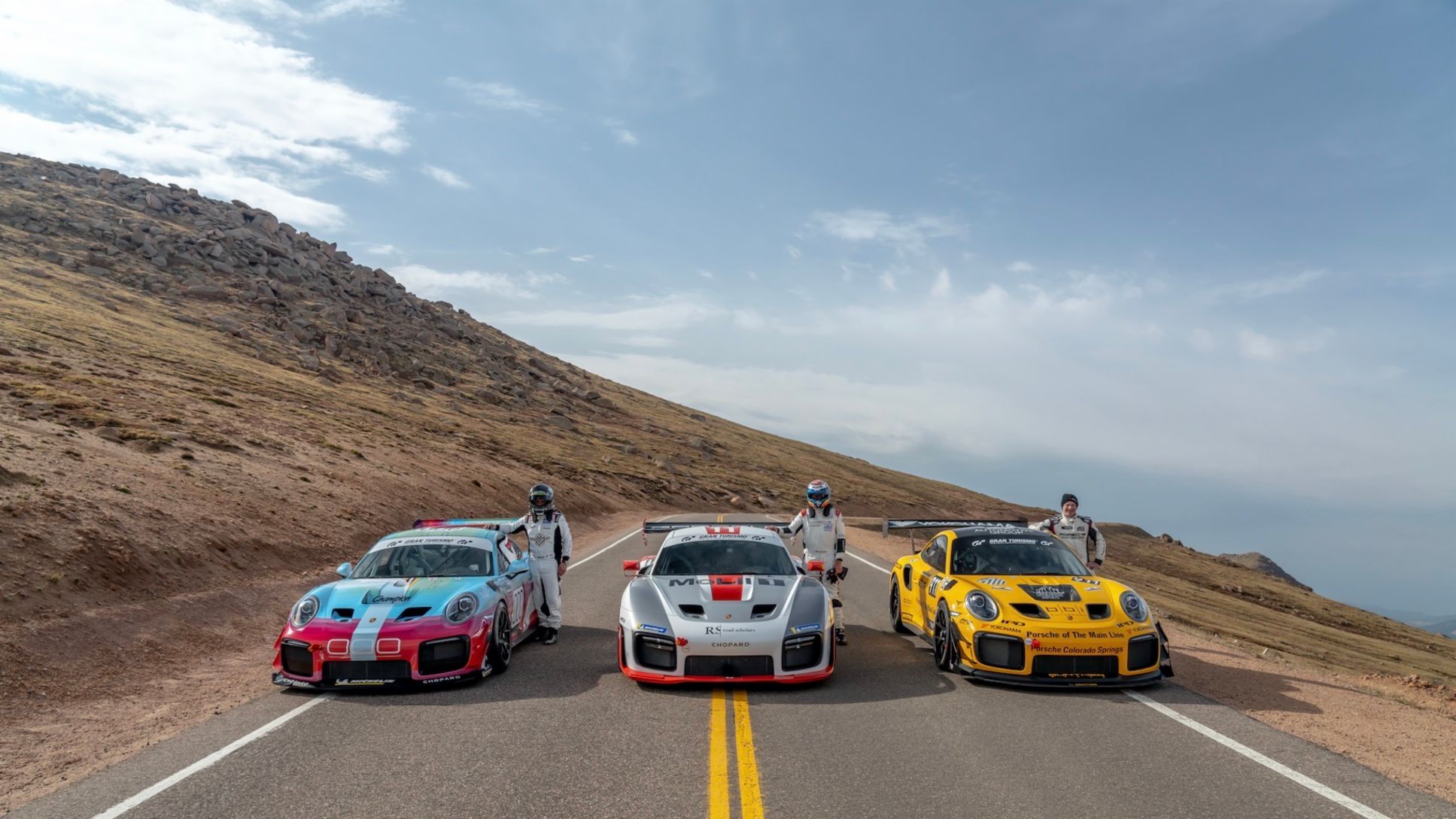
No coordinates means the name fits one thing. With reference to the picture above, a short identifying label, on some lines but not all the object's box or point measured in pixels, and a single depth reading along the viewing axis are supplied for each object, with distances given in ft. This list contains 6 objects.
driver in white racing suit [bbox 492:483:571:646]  35.63
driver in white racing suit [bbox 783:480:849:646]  37.76
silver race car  26.50
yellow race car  26.78
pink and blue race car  26.50
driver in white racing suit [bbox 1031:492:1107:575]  37.88
